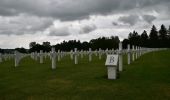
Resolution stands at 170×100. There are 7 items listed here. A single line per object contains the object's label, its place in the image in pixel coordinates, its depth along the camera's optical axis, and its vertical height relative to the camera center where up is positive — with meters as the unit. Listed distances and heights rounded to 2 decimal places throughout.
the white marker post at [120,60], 8.76 -0.61
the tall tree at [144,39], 66.55 +4.39
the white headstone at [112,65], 6.84 -0.70
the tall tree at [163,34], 78.88 +7.22
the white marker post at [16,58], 12.85 -0.68
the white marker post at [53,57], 10.55 -0.49
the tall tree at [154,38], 70.17 +5.03
